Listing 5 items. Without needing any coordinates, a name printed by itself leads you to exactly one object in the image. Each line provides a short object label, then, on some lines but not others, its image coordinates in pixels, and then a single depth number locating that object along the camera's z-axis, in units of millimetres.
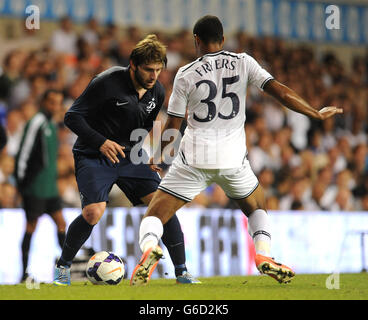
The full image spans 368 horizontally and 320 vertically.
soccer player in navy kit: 13242
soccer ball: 13773
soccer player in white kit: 12109
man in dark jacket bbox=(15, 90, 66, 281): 18797
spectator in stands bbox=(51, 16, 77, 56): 26531
